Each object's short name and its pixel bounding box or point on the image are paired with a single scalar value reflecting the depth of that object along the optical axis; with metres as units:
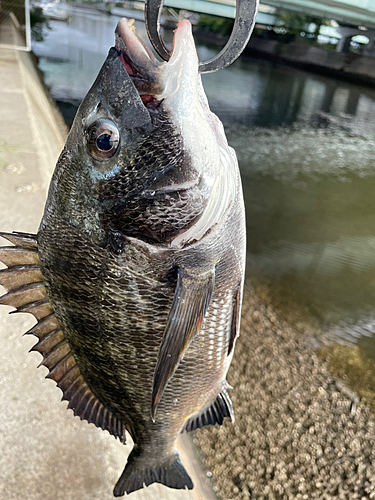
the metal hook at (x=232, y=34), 0.18
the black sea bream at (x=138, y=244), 0.21
